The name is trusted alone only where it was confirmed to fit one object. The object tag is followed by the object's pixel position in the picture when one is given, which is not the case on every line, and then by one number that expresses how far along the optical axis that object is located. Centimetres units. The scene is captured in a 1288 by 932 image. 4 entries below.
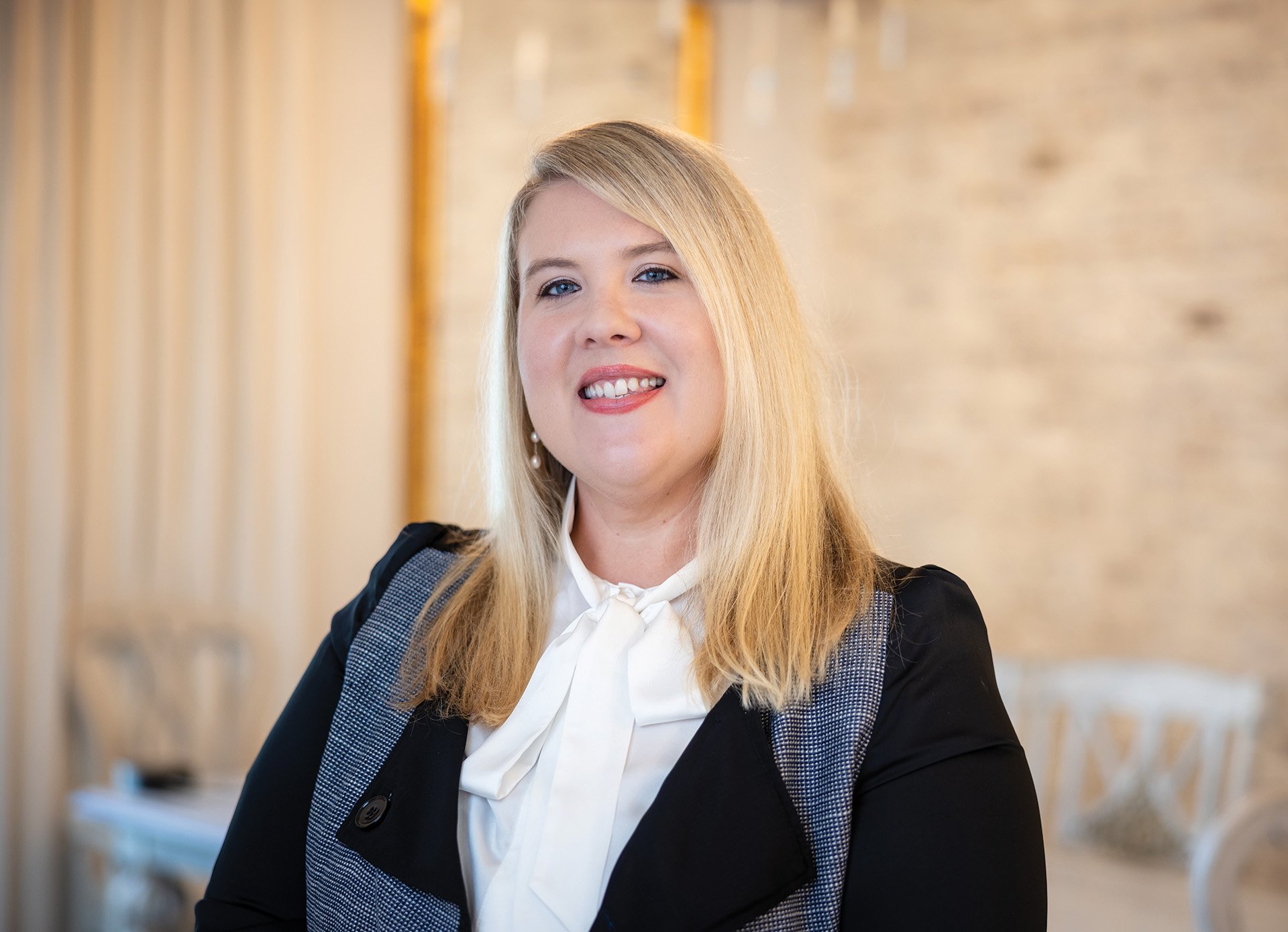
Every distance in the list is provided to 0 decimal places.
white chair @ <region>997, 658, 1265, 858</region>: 293
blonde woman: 113
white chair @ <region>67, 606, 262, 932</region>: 240
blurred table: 232
